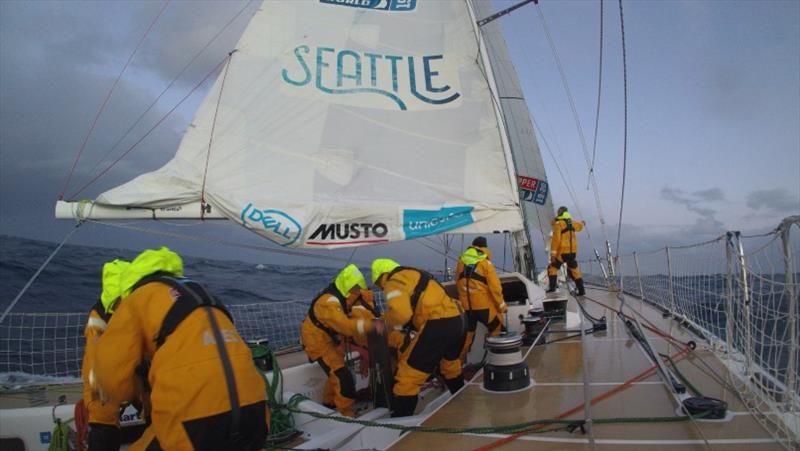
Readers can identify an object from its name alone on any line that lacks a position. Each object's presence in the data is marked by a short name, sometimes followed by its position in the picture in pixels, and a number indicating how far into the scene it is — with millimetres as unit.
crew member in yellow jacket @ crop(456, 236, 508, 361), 5668
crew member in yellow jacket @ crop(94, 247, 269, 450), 2041
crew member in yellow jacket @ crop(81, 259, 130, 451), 2666
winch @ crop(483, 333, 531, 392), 3967
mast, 8500
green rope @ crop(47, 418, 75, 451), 3605
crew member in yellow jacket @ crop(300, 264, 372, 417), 4891
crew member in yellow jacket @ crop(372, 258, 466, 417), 4324
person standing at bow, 8922
